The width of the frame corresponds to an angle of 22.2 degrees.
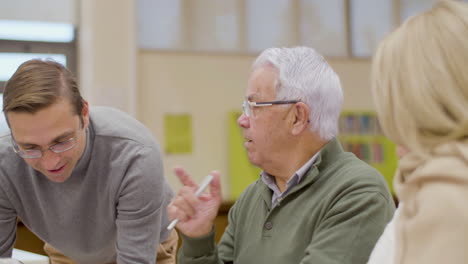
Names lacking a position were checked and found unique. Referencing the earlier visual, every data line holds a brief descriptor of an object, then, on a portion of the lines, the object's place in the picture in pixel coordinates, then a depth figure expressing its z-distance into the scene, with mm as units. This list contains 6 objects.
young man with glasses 2461
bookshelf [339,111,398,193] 5592
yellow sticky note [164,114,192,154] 5123
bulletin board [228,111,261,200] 5204
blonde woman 1871
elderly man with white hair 2322
